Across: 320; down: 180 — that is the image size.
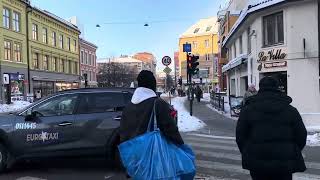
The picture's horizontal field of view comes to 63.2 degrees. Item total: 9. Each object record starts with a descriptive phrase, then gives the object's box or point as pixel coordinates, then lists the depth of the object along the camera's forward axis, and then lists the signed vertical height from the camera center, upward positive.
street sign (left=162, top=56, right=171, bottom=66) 13.76 +1.52
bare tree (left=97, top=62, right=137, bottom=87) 47.03 +2.42
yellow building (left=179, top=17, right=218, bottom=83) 55.26 +9.65
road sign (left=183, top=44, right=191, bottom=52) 13.98 +2.19
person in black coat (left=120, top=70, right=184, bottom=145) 2.46 -0.24
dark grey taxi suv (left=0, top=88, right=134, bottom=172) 4.74 -0.83
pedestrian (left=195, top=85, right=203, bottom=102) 24.04 -0.54
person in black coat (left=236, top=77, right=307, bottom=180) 2.39 -0.46
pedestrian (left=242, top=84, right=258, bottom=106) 9.07 -0.09
